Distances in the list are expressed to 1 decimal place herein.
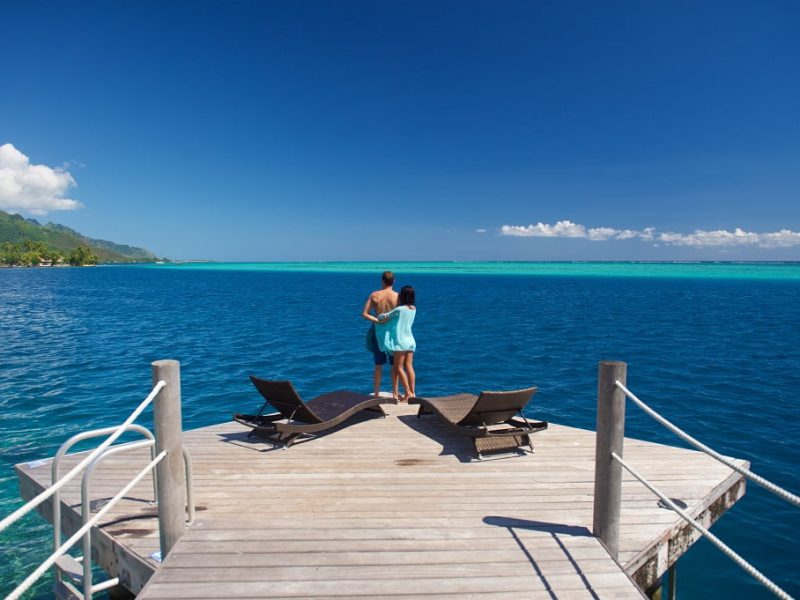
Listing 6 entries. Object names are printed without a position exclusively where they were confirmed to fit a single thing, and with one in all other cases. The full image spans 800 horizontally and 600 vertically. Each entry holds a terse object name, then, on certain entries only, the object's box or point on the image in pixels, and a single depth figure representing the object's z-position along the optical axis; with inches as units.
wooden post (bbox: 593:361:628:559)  134.0
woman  305.1
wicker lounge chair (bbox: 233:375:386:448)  234.7
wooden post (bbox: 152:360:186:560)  128.5
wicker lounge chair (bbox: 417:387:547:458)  221.6
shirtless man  312.2
